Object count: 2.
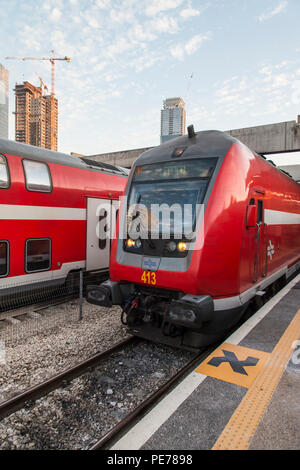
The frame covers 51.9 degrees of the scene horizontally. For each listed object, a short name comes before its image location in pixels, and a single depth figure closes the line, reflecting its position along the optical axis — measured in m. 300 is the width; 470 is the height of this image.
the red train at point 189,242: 4.39
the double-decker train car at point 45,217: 6.51
